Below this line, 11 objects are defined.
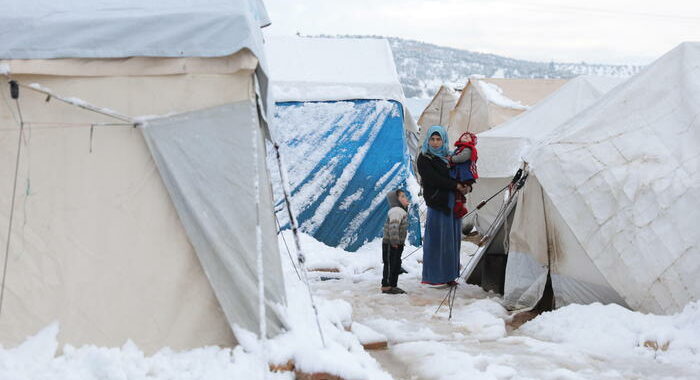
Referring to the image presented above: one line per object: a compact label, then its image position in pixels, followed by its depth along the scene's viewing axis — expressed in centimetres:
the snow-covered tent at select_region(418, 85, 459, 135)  2252
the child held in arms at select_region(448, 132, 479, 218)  892
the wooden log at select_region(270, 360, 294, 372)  525
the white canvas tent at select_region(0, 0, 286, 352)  520
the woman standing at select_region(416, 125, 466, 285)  886
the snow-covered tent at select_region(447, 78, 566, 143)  1706
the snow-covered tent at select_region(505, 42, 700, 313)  702
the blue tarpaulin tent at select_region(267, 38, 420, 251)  1221
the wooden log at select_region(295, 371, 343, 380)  520
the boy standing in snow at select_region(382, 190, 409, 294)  902
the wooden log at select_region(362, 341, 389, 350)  661
